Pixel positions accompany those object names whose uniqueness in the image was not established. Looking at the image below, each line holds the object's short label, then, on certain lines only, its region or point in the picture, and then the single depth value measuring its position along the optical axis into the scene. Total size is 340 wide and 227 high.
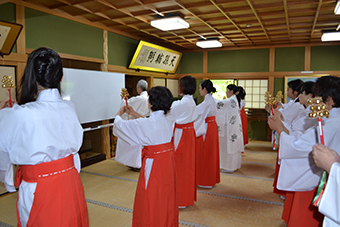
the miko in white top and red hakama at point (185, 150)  3.32
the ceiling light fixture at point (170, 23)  4.79
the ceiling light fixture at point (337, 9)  4.06
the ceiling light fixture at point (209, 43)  7.20
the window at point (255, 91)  8.59
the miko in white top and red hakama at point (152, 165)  2.22
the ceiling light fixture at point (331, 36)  6.00
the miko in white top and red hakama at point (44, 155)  1.42
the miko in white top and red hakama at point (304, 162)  1.80
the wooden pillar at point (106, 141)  5.98
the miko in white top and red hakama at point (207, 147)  4.00
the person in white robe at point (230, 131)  4.89
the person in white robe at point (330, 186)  1.25
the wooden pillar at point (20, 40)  3.91
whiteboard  4.58
